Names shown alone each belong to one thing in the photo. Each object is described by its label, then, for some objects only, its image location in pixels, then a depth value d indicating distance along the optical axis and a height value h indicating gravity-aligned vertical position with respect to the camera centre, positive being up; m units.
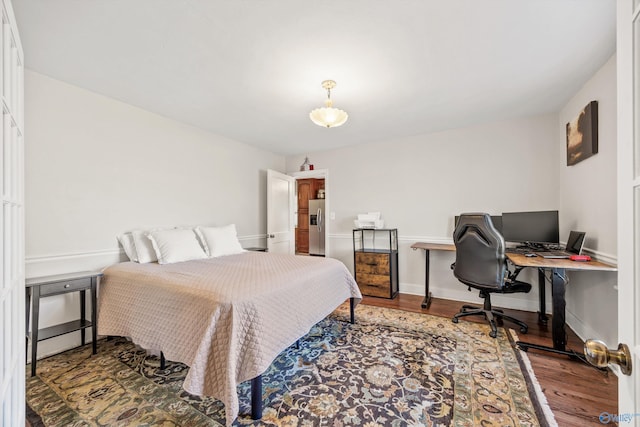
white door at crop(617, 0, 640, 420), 0.56 +0.04
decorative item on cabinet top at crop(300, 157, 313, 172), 4.94 +0.93
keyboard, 2.29 -0.35
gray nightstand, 1.94 -0.62
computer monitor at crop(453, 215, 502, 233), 3.26 -0.07
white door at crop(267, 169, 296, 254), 4.48 +0.04
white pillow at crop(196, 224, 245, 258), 3.10 -0.32
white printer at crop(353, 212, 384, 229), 4.09 -0.09
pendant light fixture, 2.35 +0.90
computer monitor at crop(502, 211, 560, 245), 2.79 -0.13
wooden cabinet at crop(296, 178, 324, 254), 7.36 +0.25
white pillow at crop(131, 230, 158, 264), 2.64 -0.34
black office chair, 2.53 -0.48
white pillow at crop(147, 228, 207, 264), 2.64 -0.33
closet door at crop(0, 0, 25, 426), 0.86 -0.06
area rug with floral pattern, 1.52 -1.16
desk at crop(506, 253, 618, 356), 2.08 -0.61
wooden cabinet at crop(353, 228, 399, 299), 3.79 -0.74
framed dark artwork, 2.23 +0.74
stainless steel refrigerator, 6.70 -0.31
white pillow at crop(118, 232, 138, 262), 2.68 -0.32
